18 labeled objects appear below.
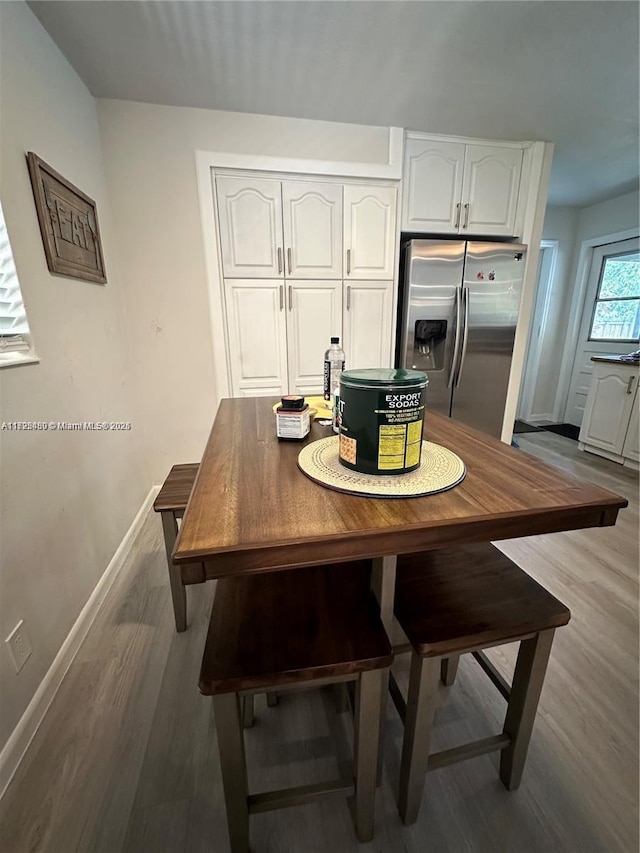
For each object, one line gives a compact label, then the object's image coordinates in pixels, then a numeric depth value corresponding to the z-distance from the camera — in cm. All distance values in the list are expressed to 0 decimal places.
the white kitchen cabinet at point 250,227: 229
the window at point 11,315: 122
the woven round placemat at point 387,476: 70
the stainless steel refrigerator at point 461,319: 257
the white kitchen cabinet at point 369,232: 244
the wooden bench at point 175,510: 137
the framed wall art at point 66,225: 141
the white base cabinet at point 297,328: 246
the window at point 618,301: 371
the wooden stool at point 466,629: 79
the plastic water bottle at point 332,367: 137
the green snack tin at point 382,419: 68
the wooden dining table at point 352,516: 56
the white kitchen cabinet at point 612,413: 307
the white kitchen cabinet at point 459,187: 246
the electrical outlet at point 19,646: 109
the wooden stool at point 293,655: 70
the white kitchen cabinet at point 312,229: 236
